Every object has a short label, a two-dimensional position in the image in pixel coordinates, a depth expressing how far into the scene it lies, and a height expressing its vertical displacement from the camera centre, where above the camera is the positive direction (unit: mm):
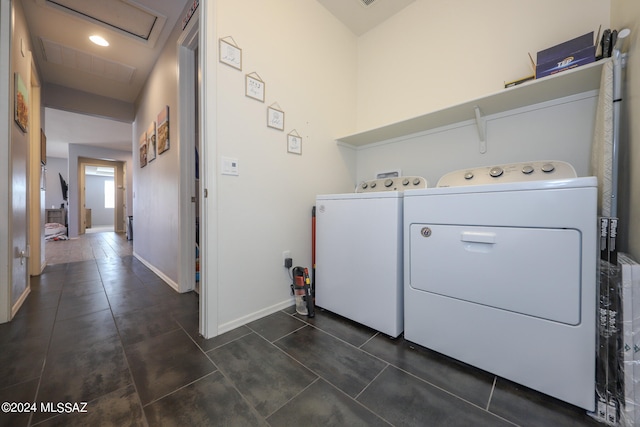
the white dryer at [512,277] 827 -277
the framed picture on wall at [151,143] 2730 +821
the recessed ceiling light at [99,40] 2399 +1770
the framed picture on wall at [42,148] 2847 +805
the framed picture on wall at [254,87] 1498 +810
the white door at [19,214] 1614 -23
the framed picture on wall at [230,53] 1379 +952
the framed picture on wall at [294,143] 1734 +514
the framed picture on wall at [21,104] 1669 +816
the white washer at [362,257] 1287 -286
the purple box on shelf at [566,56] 1131 +780
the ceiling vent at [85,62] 2584 +1790
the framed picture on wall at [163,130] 2332 +835
